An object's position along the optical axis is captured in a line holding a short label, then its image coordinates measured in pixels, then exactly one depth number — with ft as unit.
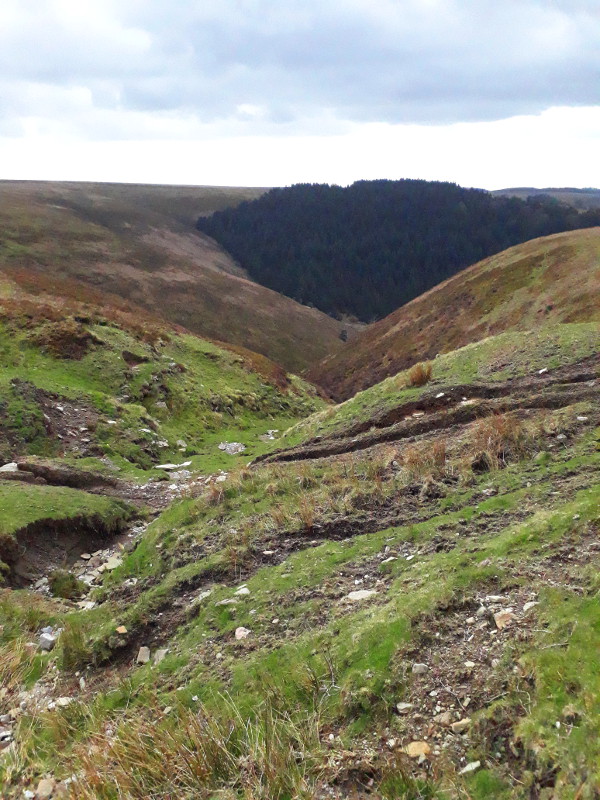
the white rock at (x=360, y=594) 23.17
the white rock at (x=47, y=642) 28.68
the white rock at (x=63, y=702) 22.59
